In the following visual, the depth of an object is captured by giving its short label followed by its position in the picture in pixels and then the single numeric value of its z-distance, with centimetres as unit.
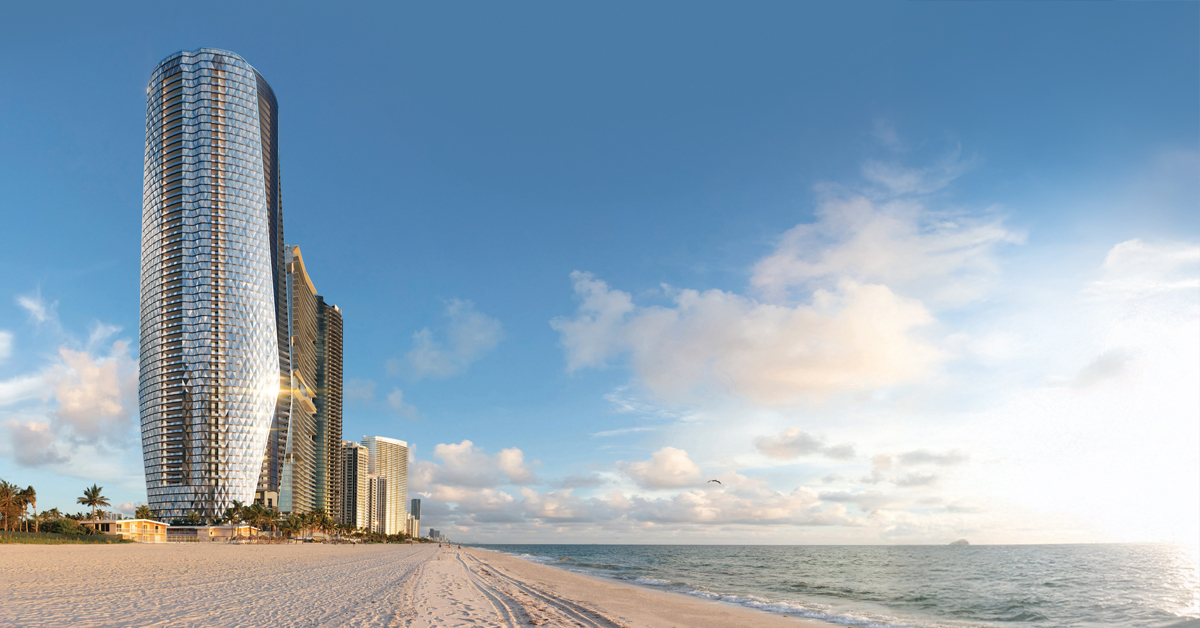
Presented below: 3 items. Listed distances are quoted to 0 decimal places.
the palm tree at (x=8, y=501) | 10019
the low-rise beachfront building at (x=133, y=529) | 12481
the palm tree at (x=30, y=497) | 10565
